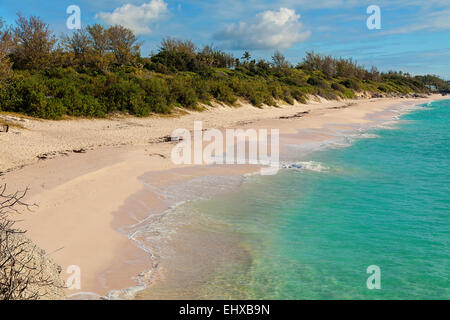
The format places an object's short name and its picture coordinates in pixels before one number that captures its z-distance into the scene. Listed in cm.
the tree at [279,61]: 5931
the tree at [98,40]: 3169
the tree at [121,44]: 3275
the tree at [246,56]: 5672
